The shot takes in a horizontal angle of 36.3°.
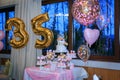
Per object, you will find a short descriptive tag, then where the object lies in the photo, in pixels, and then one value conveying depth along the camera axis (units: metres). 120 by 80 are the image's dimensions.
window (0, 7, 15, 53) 5.11
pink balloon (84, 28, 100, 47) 2.95
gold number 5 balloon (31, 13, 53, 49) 3.77
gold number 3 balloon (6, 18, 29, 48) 4.09
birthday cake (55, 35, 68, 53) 3.27
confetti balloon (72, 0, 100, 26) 2.89
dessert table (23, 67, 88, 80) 2.91
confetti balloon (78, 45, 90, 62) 3.10
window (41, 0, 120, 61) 3.33
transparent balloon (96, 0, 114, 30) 3.12
